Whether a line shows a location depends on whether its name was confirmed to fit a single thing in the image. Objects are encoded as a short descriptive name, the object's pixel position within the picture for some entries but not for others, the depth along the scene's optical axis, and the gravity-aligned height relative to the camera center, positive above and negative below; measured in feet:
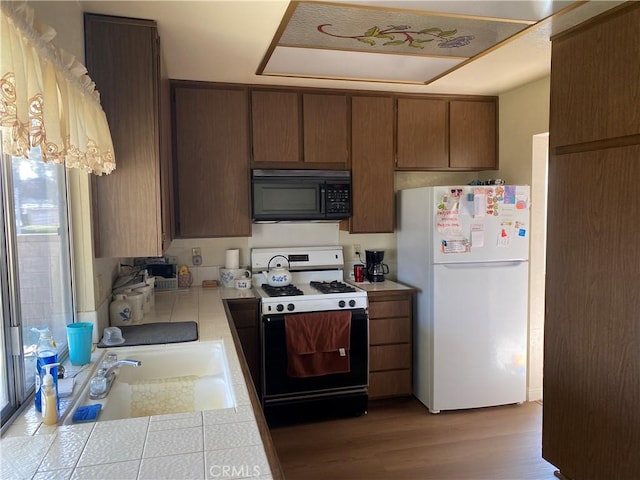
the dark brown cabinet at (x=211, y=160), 10.19 +1.20
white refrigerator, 10.19 -1.95
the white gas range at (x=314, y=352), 9.78 -3.10
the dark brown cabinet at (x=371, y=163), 11.24 +1.19
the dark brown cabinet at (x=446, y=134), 11.56 +1.97
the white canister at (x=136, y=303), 7.73 -1.54
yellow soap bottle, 3.96 -1.65
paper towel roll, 11.25 -1.14
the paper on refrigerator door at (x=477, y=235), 10.23 -0.59
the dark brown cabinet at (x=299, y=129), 10.61 +1.96
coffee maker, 11.76 -1.45
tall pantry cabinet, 6.29 -0.70
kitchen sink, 5.23 -2.16
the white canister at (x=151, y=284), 8.77 -1.38
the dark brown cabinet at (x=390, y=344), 10.69 -3.21
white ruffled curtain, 3.06 +0.98
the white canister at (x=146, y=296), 8.17 -1.55
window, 4.16 -0.58
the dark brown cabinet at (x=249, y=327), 9.88 -2.54
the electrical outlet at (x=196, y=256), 11.28 -1.08
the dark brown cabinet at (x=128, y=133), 6.48 +1.18
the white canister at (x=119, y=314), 7.54 -1.67
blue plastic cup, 5.37 -1.53
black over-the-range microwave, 10.64 +0.41
